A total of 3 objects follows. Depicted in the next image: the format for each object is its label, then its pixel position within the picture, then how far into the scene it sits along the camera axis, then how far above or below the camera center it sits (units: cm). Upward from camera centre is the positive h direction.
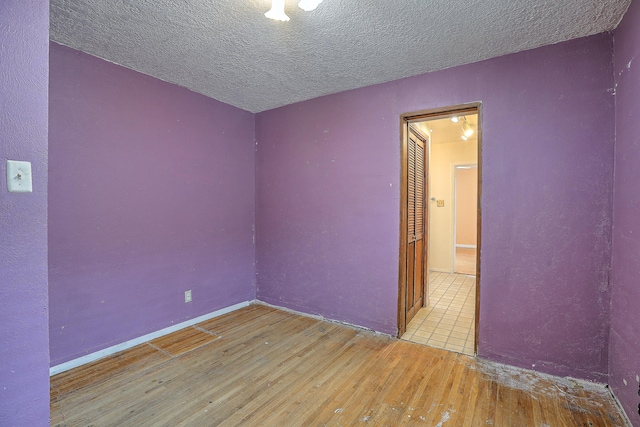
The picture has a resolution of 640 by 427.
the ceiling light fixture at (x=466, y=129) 424 +122
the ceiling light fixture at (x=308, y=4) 155 +107
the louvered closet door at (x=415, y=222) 316 -15
